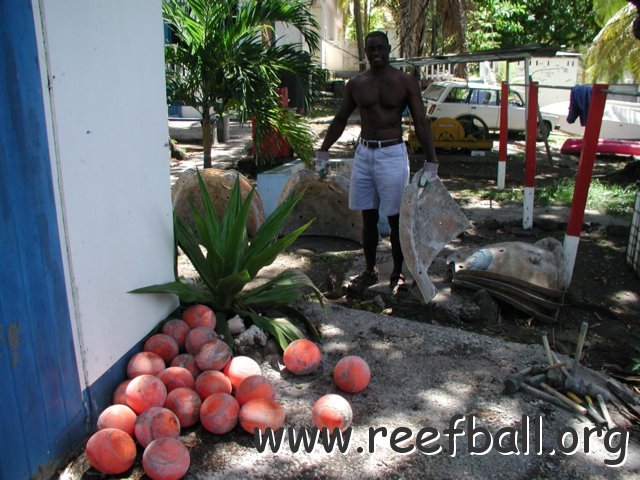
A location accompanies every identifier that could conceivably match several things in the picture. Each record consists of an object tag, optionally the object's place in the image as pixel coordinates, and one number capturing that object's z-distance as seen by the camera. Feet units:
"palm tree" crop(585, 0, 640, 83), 54.34
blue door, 7.30
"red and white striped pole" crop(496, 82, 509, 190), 27.61
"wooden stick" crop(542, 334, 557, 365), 11.16
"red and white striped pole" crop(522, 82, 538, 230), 20.93
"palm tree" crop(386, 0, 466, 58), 46.78
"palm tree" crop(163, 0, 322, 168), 21.70
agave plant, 11.97
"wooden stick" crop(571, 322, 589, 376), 10.50
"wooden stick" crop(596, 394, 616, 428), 9.74
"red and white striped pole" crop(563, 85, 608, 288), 15.14
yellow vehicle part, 42.71
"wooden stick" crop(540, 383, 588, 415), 10.11
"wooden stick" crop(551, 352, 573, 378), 10.78
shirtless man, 14.84
